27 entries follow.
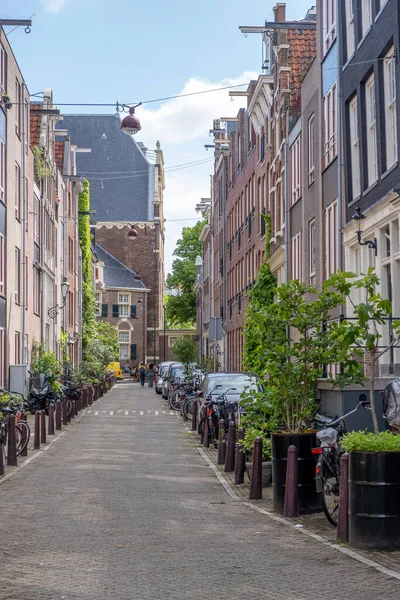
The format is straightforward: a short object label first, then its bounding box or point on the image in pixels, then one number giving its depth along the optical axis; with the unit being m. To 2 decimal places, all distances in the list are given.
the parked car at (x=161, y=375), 56.20
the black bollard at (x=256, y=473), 13.92
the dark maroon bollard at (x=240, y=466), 15.94
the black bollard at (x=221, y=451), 18.97
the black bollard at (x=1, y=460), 16.82
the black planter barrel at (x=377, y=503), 9.74
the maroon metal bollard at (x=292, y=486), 12.14
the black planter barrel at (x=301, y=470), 12.39
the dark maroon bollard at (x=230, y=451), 17.62
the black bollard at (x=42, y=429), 22.73
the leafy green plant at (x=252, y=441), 15.53
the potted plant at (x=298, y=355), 13.64
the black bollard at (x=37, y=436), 22.16
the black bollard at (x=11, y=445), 18.45
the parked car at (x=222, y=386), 24.78
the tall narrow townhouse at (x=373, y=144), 18.38
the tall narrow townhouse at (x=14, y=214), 33.69
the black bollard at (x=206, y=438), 22.88
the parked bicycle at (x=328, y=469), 11.37
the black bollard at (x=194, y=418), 28.22
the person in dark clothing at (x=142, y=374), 76.62
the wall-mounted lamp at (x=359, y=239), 19.80
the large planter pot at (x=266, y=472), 16.02
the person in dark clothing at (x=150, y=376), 73.81
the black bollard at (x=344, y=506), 10.27
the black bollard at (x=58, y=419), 28.17
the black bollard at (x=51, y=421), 26.02
